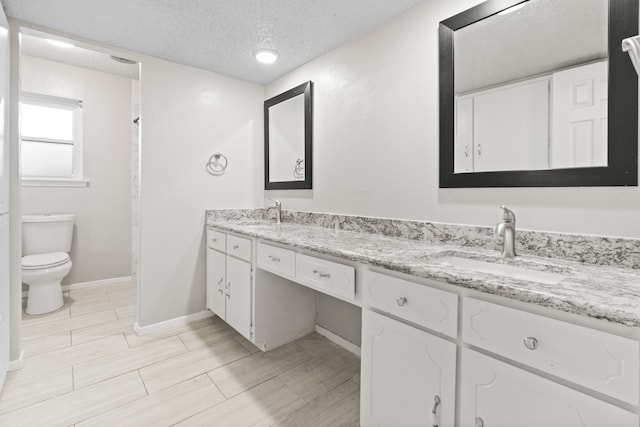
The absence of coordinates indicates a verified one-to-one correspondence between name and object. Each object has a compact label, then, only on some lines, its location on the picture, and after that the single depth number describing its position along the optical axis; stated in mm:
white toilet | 2543
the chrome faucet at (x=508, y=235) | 1242
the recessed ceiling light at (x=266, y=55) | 2205
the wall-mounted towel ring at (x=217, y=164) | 2623
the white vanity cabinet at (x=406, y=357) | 981
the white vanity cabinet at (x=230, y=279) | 2057
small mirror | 2402
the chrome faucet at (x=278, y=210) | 2604
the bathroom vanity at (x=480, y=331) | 697
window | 3041
